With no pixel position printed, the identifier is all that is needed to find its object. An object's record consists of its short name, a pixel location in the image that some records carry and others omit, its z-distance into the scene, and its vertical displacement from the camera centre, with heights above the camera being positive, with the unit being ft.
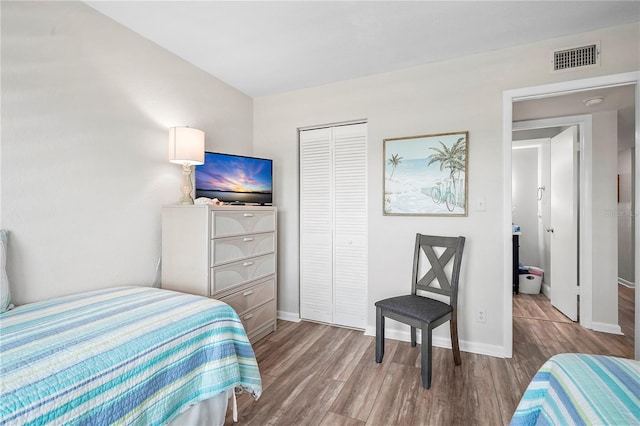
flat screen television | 8.37 +1.04
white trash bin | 13.12 -3.25
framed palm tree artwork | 8.10 +1.13
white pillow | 4.55 -1.16
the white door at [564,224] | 9.86 -0.40
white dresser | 6.90 -1.15
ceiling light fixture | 8.41 +3.38
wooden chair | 6.46 -2.31
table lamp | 7.23 +1.61
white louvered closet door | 9.67 -0.44
